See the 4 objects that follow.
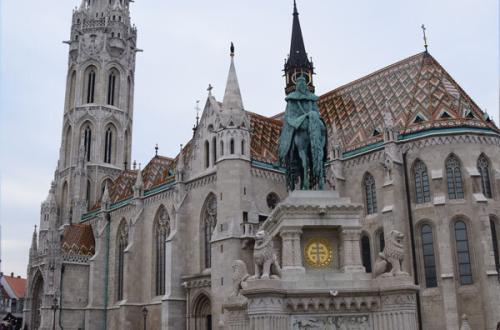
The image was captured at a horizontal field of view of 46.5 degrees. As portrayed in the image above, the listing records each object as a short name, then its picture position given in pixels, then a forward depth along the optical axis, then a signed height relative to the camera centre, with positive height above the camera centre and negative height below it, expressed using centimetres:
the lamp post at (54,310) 4121 +120
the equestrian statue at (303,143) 1297 +389
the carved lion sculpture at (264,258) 1086 +115
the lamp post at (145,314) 3831 +69
